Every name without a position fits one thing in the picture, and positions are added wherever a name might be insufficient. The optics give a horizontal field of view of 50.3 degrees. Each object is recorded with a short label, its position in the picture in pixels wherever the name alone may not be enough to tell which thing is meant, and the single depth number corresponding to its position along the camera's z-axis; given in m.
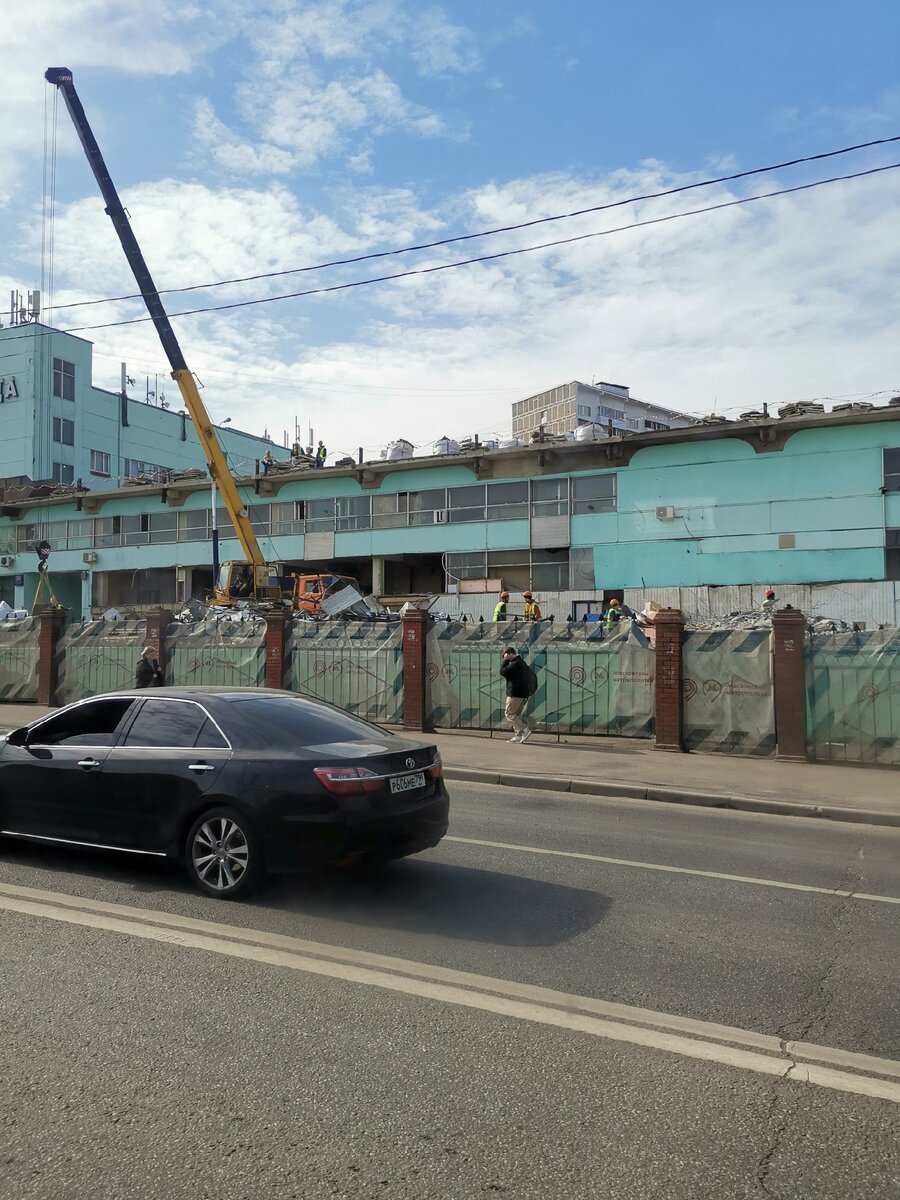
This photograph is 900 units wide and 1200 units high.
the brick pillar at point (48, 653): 22.30
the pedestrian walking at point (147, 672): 16.28
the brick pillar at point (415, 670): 17.83
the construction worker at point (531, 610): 24.79
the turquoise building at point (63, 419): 57.25
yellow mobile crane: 27.94
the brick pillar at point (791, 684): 14.56
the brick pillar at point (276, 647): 19.44
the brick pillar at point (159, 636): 21.02
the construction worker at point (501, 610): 24.59
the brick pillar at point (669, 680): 15.50
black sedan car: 5.91
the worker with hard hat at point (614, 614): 21.99
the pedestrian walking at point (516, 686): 15.86
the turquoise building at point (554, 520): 32.91
